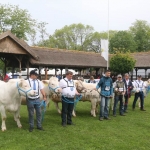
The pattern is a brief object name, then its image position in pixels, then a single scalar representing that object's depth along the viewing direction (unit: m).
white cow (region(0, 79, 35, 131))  7.87
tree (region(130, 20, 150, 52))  63.75
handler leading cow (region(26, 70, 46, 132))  7.71
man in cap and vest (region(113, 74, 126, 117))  10.66
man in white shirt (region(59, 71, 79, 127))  8.53
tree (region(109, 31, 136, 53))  56.79
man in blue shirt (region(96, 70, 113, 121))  9.73
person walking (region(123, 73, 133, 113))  11.34
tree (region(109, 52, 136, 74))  32.56
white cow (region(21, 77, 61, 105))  8.99
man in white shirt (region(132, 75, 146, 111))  12.62
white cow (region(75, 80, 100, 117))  10.49
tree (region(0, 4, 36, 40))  47.91
